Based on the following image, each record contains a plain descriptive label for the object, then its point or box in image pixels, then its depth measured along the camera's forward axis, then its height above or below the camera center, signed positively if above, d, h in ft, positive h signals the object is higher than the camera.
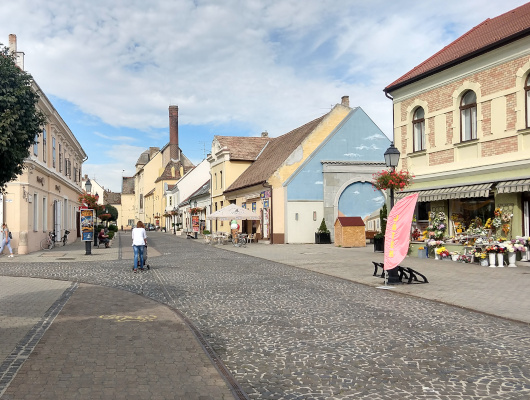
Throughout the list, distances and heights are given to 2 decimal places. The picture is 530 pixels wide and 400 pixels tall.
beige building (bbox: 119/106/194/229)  280.76 +24.51
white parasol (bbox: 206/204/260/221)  104.12 +0.71
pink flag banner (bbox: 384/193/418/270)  38.99 -1.09
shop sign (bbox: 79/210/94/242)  79.30 -0.87
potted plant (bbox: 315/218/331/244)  102.22 -3.50
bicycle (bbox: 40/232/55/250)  92.84 -4.13
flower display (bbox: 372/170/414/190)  54.24 +3.84
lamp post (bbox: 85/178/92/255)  100.73 +6.21
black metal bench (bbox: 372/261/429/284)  41.60 -4.84
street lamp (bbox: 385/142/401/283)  42.65 +4.87
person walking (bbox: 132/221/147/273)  53.67 -2.65
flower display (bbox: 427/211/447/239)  61.67 -1.03
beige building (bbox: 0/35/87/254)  78.07 +4.67
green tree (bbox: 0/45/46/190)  20.58 +4.20
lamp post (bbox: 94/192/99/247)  105.52 -3.97
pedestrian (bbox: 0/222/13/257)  72.18 -2.72
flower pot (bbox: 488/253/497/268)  51.88 -4.24
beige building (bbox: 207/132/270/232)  141.08 +15.54
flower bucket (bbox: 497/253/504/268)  51.26 -4.29
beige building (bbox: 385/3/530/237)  51.03 +10.15
